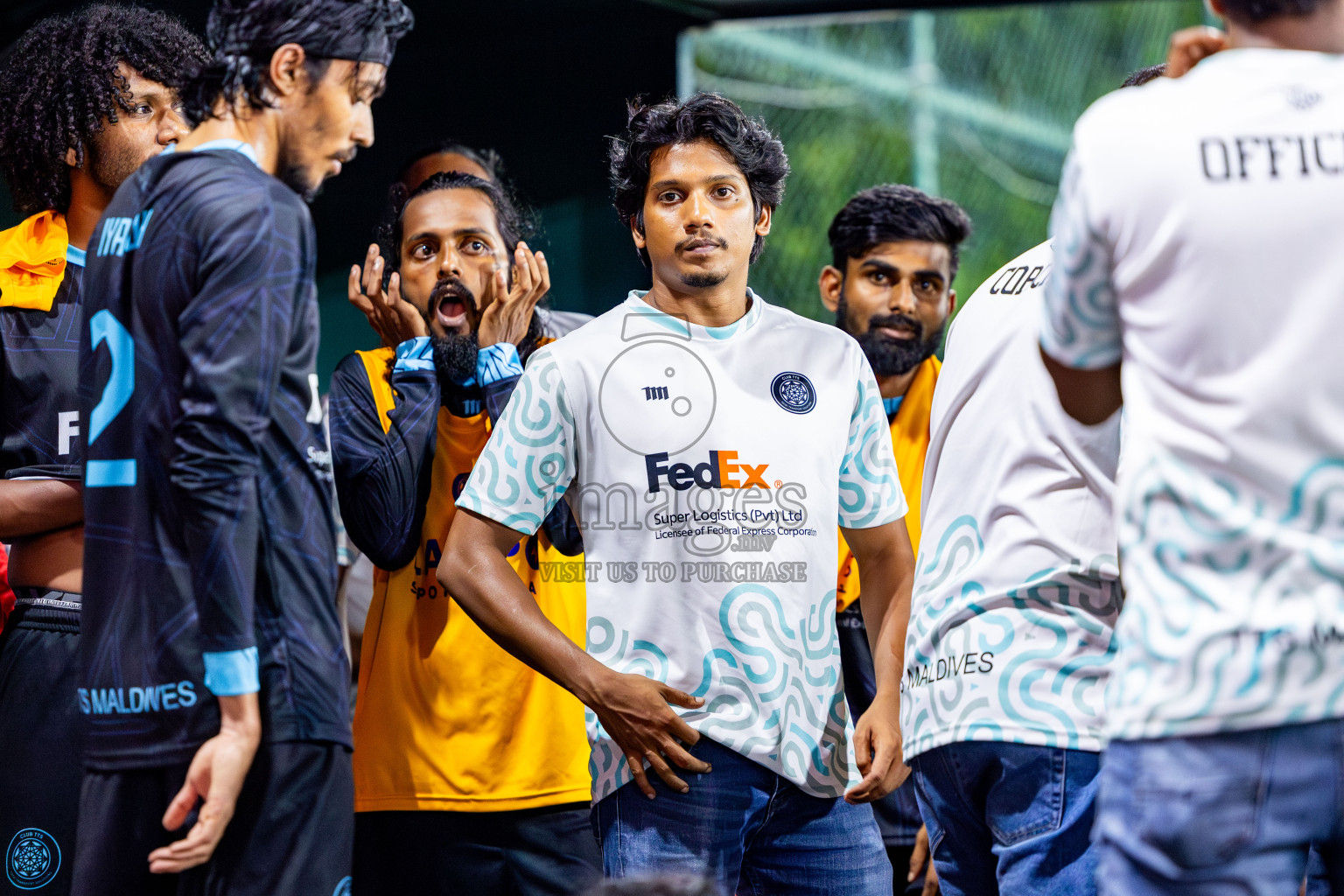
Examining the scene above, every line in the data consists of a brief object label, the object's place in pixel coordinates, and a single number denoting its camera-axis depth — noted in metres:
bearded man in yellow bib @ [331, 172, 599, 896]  6.84
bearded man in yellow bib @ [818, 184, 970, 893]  9.32
